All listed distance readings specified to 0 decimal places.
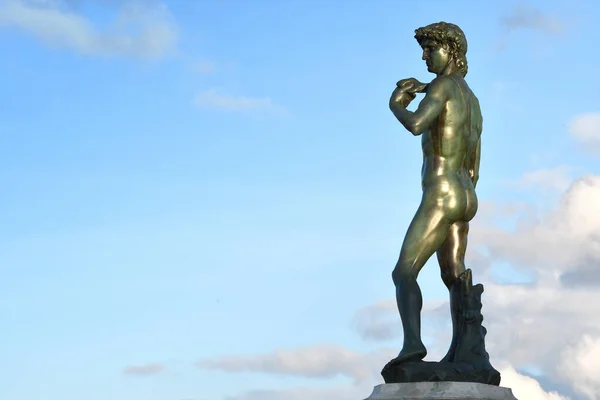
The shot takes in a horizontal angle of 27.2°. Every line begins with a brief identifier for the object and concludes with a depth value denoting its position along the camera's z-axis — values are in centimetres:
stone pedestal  1440
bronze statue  1504
